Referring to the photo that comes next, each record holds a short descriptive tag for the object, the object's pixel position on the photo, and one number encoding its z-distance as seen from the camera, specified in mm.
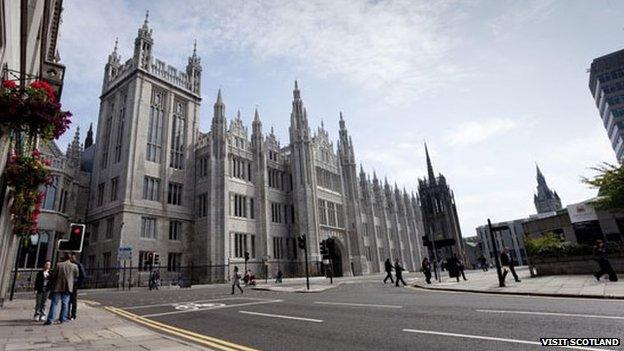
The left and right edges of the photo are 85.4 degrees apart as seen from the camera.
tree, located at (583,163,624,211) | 20172
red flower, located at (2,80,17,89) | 5980
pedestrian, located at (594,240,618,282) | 14281
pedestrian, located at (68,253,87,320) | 10406
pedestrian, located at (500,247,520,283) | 18191
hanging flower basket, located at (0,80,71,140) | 6055
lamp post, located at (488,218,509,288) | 15416
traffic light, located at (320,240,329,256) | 24538
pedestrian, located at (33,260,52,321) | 10375
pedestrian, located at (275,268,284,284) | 33438
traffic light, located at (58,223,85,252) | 10547
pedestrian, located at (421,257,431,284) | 21647
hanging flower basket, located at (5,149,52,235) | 9266
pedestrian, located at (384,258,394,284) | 24620
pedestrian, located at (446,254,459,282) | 22875
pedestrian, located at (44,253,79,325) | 9562
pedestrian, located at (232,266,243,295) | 20556
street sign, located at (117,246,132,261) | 30744
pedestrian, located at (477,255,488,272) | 39206
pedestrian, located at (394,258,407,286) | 20950
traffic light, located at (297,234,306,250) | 24594
